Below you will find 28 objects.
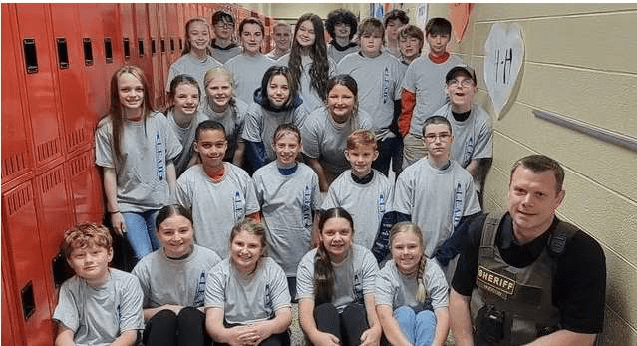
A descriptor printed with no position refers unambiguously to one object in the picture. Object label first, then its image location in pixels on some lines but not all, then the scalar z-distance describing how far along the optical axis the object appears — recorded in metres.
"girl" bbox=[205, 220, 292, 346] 2.29
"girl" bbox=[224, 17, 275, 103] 3.71
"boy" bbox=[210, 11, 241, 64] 4.21
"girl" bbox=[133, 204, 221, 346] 2.33
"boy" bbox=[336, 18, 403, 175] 3.54
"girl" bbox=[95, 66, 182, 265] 2.67
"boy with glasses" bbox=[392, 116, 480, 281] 2.68
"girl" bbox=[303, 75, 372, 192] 2.99
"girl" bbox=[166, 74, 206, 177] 3.00
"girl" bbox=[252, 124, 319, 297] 2.83
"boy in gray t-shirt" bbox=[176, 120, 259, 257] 2.69
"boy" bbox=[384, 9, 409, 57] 4.60
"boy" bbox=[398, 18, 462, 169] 3.35
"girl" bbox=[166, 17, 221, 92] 3.63
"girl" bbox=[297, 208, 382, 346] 2.30
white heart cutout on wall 2.65
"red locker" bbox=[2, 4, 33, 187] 1.85
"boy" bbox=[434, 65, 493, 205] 2.94
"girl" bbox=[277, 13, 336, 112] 3.49
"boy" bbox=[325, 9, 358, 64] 3.89
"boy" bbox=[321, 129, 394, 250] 2.71
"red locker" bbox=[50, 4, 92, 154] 2.32
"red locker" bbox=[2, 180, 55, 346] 1.87
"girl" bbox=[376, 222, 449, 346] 2.27
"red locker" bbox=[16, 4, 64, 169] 2.01
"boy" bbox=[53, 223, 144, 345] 2.13
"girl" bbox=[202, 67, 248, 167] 3.12
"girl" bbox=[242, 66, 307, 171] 3.13
